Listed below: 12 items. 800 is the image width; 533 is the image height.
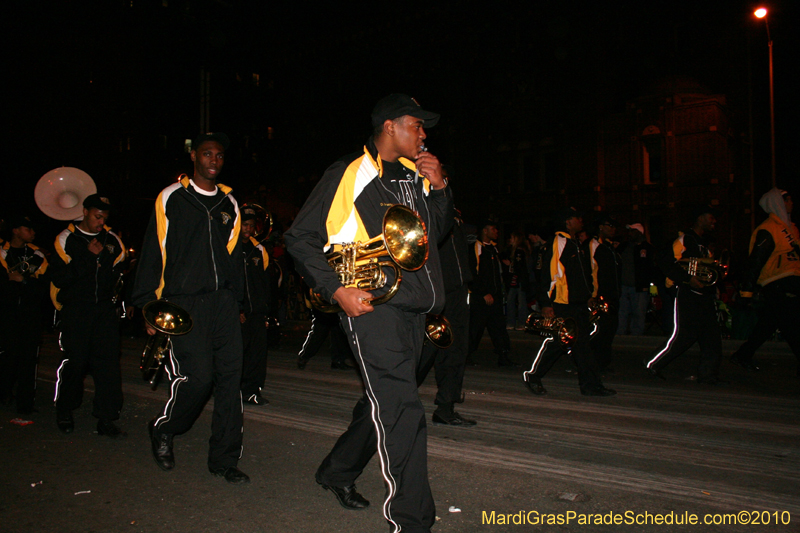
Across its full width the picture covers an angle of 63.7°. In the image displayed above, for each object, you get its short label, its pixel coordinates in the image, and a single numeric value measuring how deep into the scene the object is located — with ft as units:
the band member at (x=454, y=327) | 19.43
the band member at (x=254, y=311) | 23.12
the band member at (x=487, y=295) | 32.96
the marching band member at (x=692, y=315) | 26.14
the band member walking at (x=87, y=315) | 18.76
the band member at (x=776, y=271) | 27.71
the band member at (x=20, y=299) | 22.33
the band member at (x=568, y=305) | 23.70
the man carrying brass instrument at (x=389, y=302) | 10.50
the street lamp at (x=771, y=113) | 71.60
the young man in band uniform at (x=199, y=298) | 14.34
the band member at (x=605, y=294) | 29.35
